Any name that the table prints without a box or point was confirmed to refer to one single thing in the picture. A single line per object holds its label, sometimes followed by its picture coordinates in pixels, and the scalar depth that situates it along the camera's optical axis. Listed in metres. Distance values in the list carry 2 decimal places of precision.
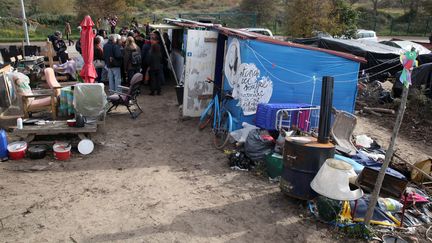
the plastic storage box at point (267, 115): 7.37
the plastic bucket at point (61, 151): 6.88
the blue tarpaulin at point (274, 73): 7.89
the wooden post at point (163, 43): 12.14
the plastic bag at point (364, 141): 8.29
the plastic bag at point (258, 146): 6.93
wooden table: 7.18
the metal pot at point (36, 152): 6.85
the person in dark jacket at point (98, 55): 12.00
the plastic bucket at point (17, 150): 6.80
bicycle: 8.00
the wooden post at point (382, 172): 4.55
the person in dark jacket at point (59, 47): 13.35
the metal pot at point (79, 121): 7.39
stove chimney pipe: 5.57
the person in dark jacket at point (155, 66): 11.34
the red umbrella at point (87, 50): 9.47
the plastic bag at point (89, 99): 8.18
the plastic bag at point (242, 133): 7.69
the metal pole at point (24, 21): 17.12
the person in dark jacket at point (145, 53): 11.83
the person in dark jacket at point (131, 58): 11.35
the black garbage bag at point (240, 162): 6.86
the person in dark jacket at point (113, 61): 10.83
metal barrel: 5.31
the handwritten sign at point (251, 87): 7.90
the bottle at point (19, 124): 7.20
